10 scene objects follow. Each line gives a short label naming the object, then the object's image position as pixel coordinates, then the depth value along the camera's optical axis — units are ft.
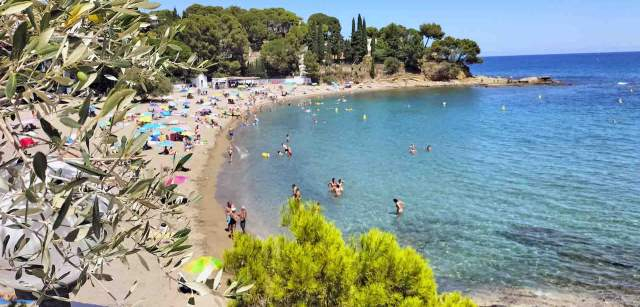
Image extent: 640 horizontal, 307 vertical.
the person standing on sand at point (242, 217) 60.08
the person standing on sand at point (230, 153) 105.64
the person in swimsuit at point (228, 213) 59.93
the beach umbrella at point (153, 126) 110.33
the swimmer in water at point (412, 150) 108.78
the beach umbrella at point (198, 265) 37.70
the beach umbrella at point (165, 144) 97.86
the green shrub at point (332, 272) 20.18
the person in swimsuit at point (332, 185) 77.87
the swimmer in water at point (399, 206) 67.31
